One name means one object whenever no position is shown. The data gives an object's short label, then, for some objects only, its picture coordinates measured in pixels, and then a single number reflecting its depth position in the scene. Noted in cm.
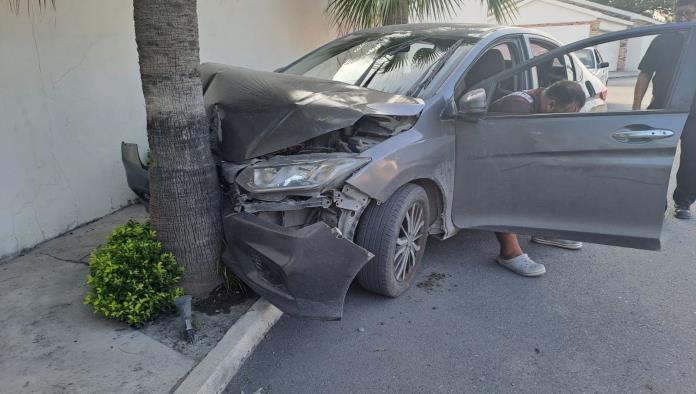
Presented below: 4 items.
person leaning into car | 351
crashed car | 284
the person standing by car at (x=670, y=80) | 327
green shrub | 282
